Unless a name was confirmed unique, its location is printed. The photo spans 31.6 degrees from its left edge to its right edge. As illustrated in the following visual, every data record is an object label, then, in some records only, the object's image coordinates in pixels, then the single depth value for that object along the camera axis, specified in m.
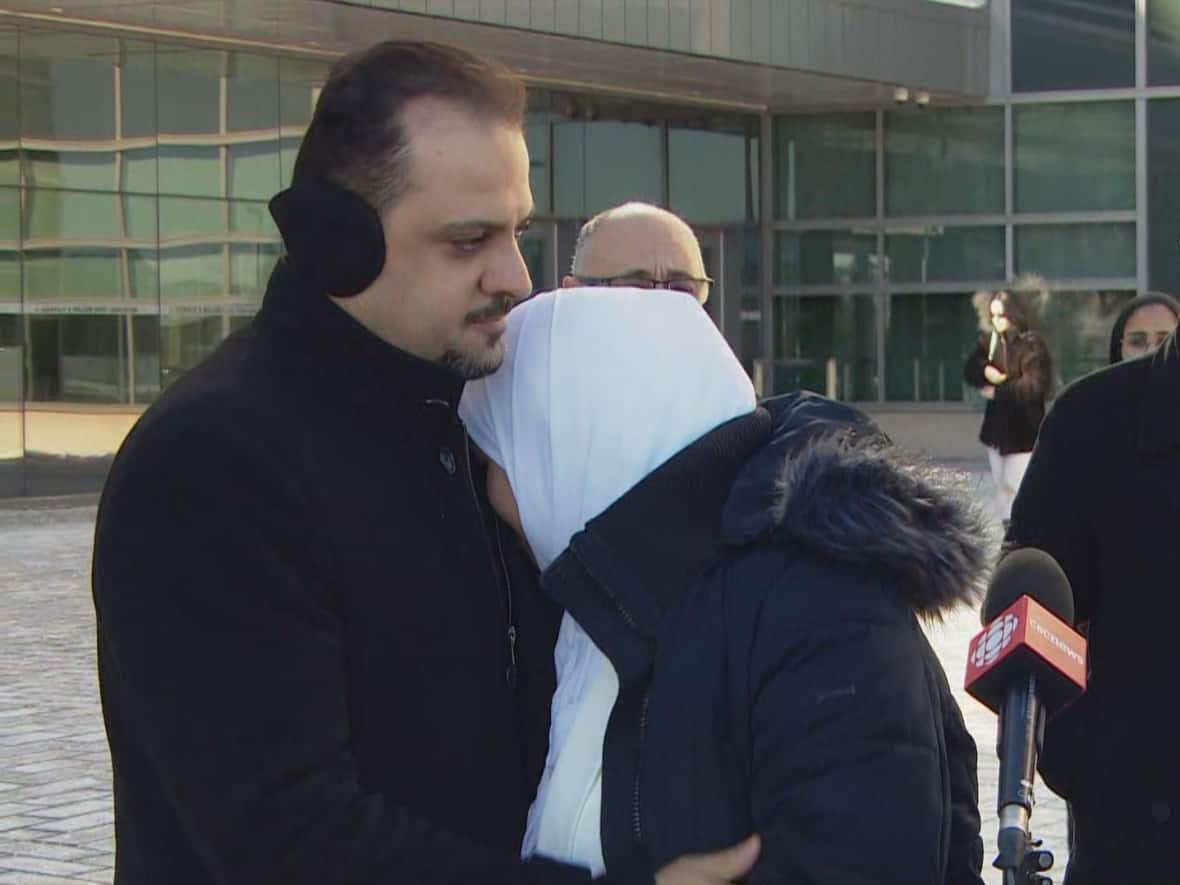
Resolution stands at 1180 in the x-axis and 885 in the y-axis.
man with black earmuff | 2.17
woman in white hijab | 2.08
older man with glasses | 4.91
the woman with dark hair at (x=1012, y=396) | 16.50
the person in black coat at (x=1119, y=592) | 3.30
